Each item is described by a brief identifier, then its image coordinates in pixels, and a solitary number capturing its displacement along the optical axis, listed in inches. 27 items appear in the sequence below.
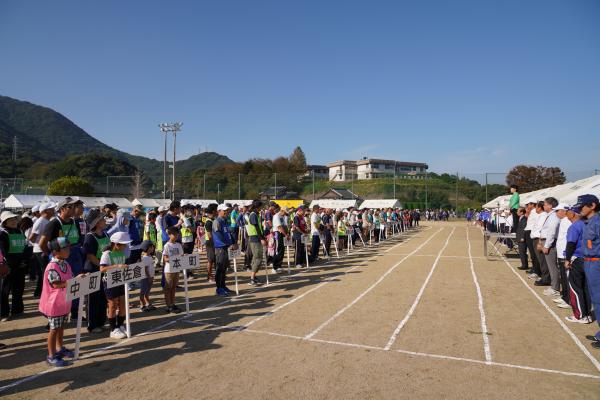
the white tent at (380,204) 1562.5
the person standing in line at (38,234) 287.6
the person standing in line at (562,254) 273.6
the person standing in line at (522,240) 440.6
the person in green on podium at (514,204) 519.1
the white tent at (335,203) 1452.8
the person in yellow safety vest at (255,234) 362.3
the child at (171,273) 272.4
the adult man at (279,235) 431.8
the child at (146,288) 283.3
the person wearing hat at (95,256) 227.5
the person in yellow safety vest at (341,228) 669.3
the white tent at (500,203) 974.9
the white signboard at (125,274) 210.3
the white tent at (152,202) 1497.3
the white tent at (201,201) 1377.5
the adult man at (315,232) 536.7
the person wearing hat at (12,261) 260.4
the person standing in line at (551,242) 314.4
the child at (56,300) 178.7
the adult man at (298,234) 485.4
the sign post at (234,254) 326.4
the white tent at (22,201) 1071.0
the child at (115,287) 222.5
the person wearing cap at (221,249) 326.0
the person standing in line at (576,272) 238.4
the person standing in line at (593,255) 205.5
